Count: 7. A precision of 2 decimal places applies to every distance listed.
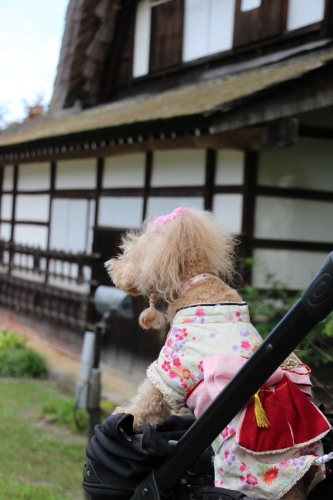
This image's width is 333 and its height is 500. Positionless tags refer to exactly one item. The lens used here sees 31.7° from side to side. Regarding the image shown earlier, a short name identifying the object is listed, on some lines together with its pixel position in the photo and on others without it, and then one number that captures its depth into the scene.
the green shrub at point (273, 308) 4.95
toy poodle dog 1.56
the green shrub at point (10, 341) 8.56
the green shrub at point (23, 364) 7.79
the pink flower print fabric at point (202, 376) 1.56
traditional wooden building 5.81
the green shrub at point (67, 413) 5.75
